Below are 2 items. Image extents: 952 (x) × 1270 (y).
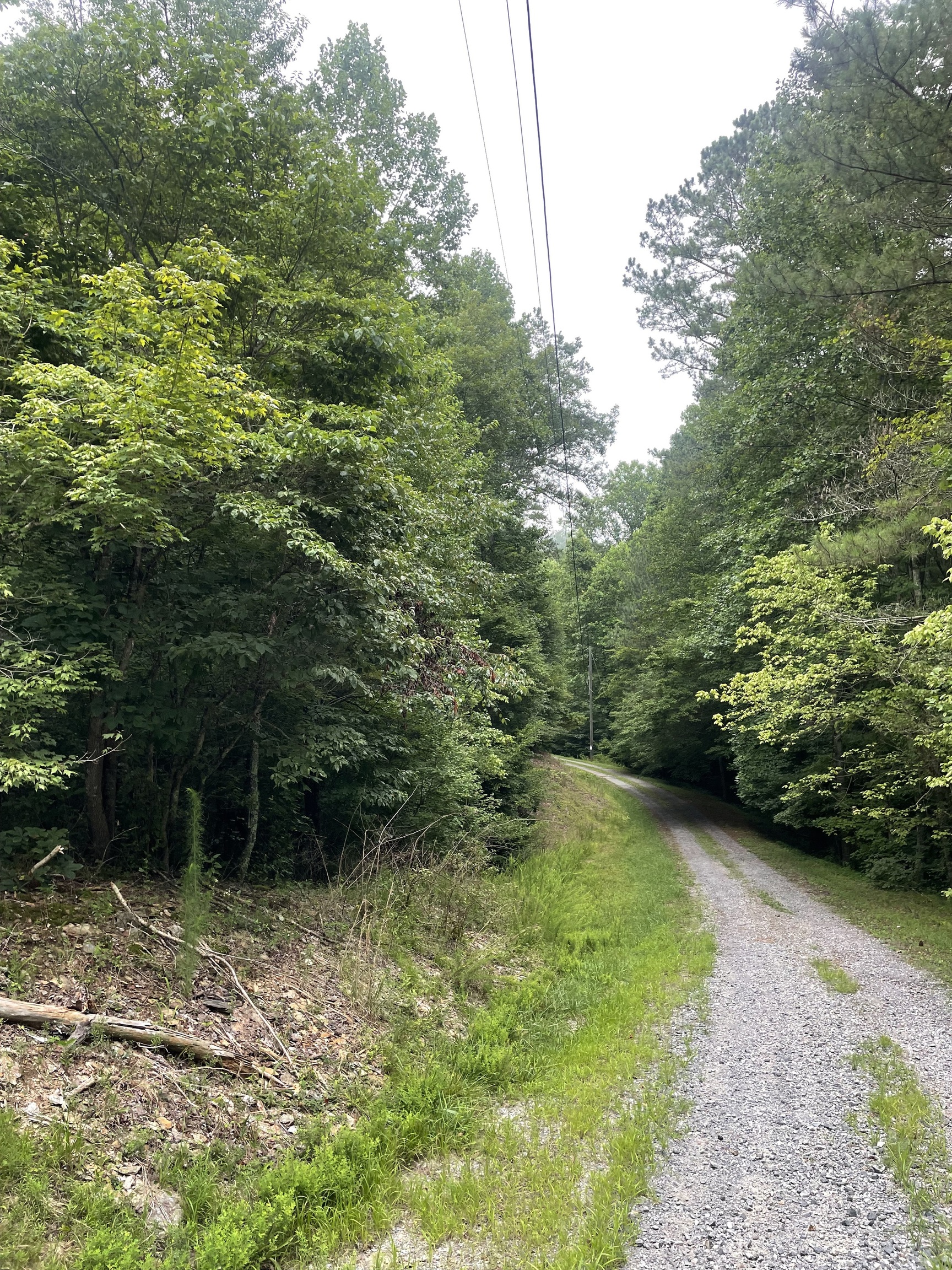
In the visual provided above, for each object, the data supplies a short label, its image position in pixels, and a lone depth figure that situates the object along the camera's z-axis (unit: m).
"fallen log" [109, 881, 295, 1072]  5.00
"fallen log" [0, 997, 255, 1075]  3.72
